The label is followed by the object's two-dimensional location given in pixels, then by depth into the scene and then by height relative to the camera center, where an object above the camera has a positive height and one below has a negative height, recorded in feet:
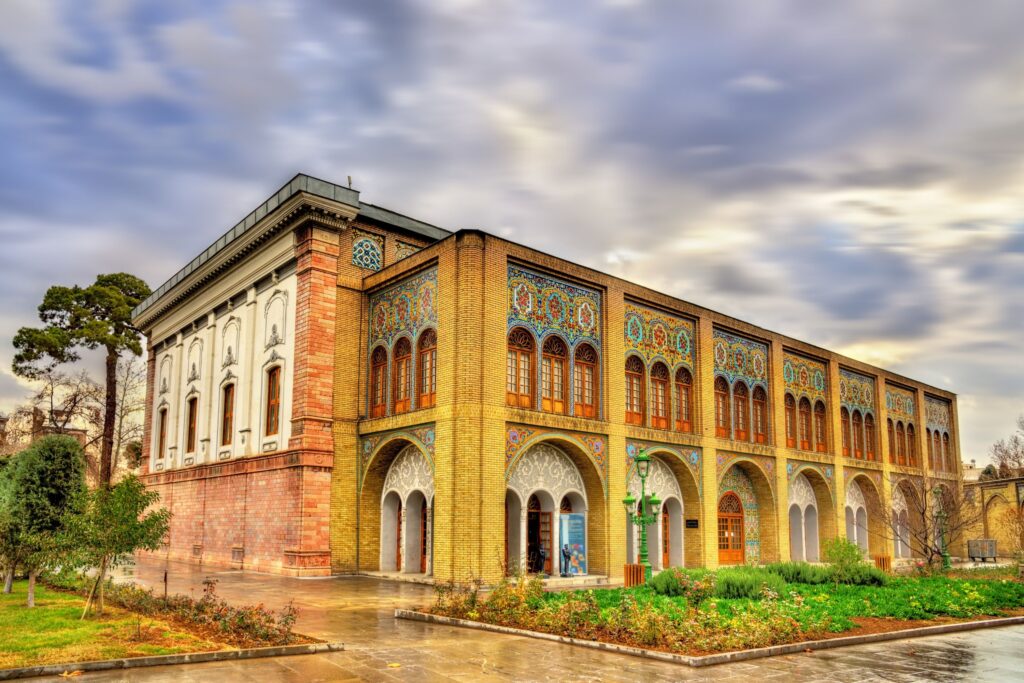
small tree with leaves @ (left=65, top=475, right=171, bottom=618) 44.11 -1.81
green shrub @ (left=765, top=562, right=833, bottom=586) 66.49 -6.24
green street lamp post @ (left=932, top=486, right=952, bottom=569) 90.02 -2.44
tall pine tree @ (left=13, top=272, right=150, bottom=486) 136.67 +26.45
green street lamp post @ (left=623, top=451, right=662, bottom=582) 62.54 -1.56
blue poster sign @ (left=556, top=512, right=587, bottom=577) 76.07 -4.06
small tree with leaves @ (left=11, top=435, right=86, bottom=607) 53.06 +0.44
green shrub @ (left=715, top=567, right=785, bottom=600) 53.42 -5.75
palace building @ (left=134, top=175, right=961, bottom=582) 71.00 +8.11
